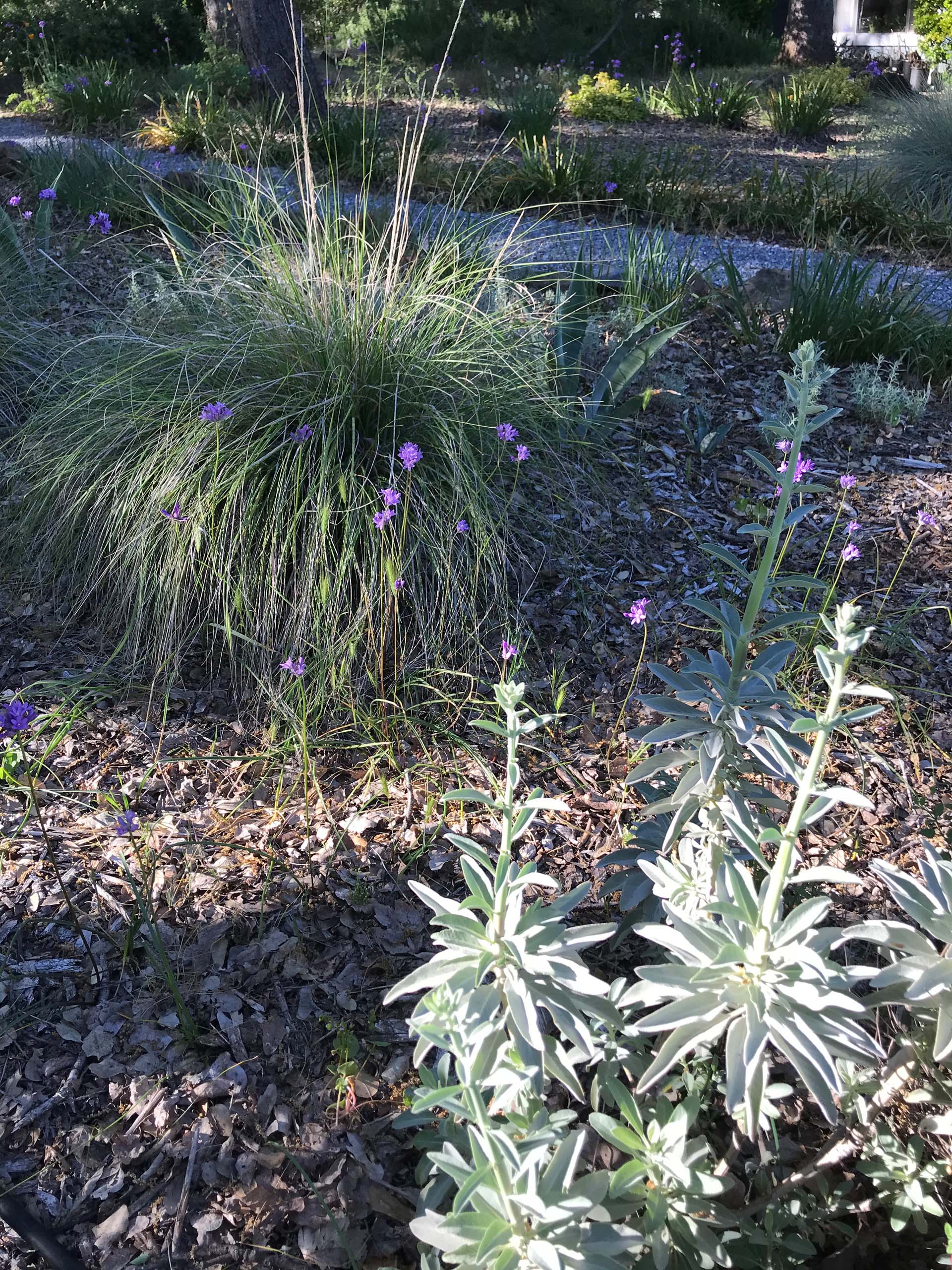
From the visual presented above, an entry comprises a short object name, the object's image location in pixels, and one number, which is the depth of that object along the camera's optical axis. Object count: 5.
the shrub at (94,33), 11.24
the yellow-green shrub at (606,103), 9.80
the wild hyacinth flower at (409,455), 2.22
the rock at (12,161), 6.05
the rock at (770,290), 4.27
